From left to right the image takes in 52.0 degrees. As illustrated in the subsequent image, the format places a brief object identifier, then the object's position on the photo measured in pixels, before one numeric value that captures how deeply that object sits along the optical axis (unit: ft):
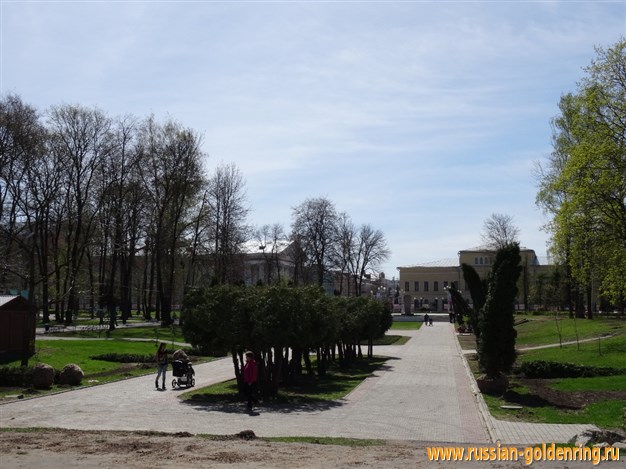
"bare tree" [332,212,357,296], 246.47
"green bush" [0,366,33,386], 70.42
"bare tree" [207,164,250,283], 182.60
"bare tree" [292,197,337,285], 234.38
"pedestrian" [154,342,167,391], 72.52
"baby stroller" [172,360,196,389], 74.06
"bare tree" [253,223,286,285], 252.62
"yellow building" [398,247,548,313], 385.29
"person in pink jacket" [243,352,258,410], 58.23
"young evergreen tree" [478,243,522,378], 71.31
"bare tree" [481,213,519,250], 258.16
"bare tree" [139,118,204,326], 176.04
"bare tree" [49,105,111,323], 153.38
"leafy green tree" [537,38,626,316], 101.60
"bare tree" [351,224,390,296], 287.69
